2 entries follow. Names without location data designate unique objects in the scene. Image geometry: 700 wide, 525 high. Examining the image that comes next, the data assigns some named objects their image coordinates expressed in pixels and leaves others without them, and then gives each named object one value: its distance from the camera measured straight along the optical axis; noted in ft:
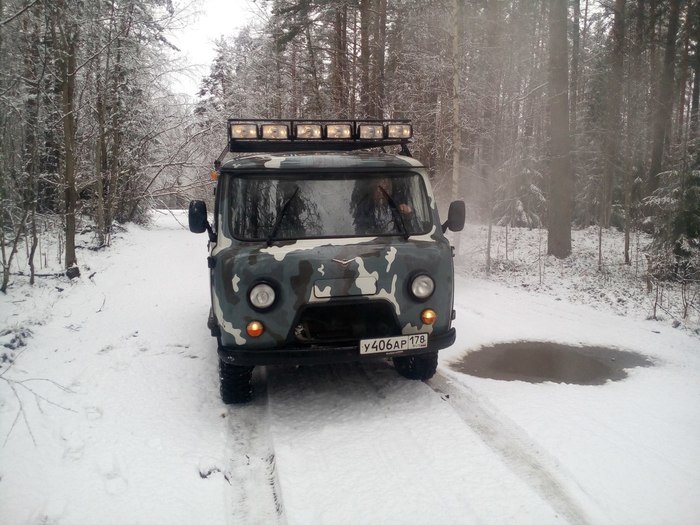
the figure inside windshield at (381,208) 16.19
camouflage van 14.32
